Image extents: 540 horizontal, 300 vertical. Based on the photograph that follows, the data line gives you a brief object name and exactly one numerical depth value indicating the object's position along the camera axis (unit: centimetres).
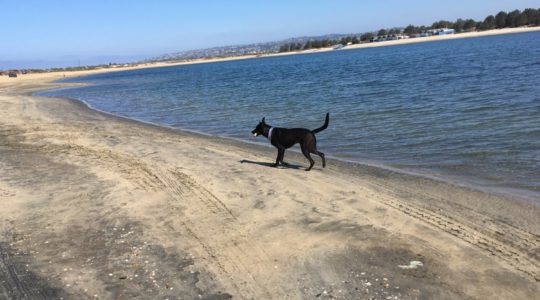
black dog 889
